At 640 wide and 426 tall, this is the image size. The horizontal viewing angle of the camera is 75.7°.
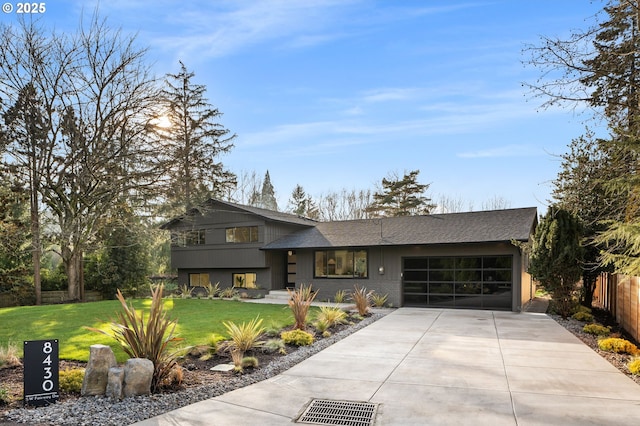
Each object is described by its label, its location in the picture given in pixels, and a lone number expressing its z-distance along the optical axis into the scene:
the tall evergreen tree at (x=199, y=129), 31.08
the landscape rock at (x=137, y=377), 5.15
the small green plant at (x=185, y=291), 20.33
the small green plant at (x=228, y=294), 19.92
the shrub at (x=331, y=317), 10.88
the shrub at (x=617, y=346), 8.04
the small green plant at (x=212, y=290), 19.74
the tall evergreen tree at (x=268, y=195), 44.75
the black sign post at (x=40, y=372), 4.86
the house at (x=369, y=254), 15.17
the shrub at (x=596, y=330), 10.13
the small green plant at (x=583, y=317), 12.45
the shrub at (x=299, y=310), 10.08
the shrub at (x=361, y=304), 13.38
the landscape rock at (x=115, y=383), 5.05
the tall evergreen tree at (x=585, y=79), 6.38
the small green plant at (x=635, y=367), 6.53
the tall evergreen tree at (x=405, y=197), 35.59
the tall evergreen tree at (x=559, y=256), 12.31
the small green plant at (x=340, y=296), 17.17
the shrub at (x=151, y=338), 5.49
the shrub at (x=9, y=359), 6.39
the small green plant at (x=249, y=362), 6.71
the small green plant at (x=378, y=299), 16.12
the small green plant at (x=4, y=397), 4.83
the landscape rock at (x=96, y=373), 5.17
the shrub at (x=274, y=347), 7.96
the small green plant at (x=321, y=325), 10.22
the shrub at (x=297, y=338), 8.73
